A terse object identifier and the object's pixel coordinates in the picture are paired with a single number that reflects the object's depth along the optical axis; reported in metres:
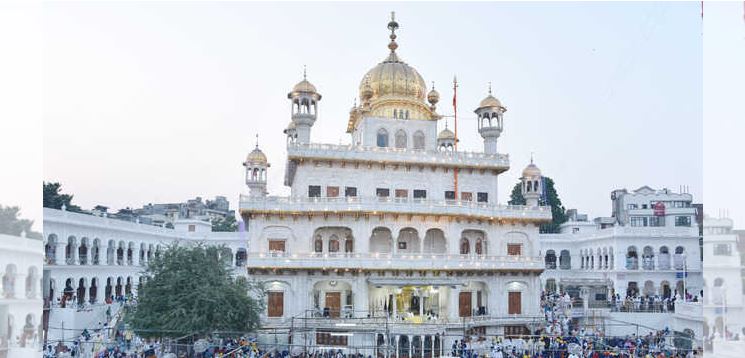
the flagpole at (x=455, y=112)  42.06
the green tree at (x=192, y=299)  30.94
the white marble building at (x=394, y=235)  37.91
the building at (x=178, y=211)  76.54
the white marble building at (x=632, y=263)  56.56
